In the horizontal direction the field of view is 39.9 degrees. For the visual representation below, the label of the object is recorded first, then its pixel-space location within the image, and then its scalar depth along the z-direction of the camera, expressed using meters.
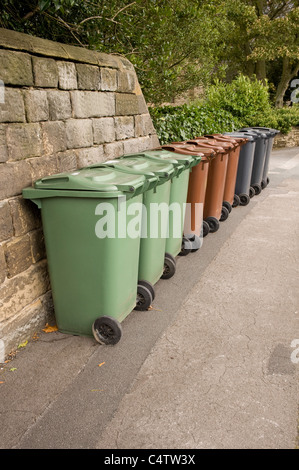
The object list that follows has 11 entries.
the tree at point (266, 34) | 18.98
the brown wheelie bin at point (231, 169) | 6.64
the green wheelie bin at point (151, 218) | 3.62
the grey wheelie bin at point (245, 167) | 7.32
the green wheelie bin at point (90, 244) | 2.91
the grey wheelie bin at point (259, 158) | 8.08
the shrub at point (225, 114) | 8.05
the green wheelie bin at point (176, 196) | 4.27
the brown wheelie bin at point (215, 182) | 5.82
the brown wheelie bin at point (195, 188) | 5.01
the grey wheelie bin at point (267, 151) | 8.74
